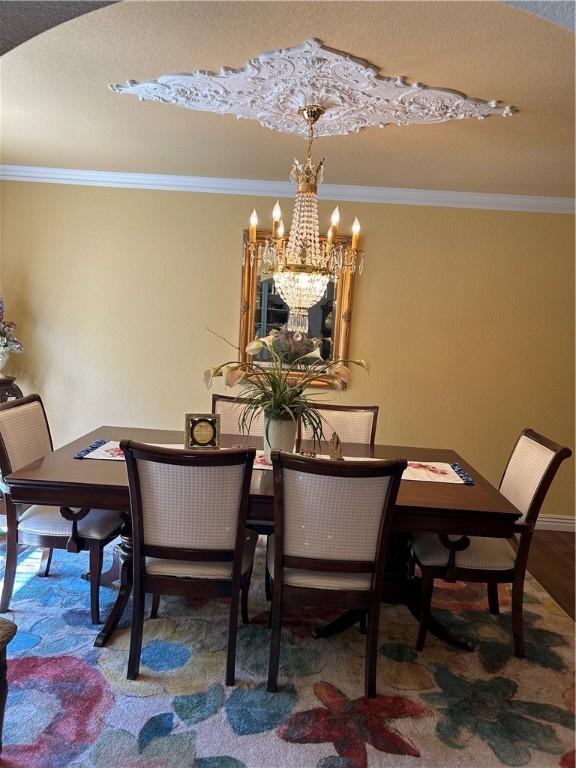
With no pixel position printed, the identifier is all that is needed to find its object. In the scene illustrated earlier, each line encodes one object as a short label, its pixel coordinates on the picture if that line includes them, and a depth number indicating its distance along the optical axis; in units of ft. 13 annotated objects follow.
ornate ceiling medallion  7.35
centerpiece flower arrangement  8.65
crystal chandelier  8.68
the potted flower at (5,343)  13.47
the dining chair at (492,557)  8.29
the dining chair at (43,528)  8.50
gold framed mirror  14.21
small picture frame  8.73
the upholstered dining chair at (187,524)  6.90
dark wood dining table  7.54
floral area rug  6.23
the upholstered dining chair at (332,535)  6.82
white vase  8.74
